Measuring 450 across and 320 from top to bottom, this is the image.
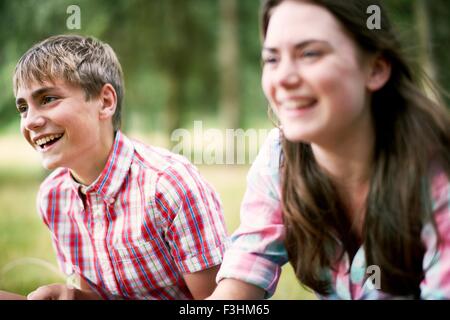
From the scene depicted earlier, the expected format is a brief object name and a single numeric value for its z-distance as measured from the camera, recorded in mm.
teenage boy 2047
